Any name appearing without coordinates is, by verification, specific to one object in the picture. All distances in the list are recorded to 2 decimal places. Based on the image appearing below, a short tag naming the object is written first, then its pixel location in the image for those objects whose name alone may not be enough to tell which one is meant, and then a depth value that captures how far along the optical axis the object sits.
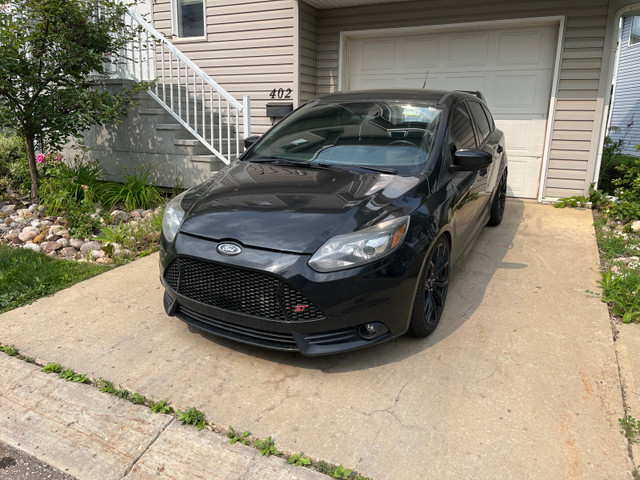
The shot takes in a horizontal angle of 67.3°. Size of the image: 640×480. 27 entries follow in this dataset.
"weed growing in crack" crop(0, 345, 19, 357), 2.88
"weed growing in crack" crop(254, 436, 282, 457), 2.13
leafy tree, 5.18
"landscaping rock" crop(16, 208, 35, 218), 5.55
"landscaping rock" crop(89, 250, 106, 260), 4.59
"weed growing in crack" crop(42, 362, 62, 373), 2.72
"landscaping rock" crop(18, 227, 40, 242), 4.97
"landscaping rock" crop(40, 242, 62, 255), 4.70
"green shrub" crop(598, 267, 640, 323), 3.31
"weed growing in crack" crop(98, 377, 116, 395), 2.54
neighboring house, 13.27
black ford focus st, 2.46
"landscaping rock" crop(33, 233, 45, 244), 4.89
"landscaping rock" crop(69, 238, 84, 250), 4.82
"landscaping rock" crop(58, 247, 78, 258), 4.66
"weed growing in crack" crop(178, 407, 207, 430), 2.30
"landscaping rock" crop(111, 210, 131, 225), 5.35
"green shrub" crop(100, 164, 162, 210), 5.84
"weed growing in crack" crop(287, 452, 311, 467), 2.07
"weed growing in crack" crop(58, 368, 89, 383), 2.63
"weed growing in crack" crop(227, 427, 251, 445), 2.20
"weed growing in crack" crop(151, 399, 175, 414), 2.40
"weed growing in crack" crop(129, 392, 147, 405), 2.46
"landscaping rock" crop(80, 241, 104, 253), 4.75
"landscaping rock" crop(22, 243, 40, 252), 4.64
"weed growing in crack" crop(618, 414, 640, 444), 2.20
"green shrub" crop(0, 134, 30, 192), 6.26
